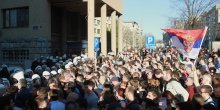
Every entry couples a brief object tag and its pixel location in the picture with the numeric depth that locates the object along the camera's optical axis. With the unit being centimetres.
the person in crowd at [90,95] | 508
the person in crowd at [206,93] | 457
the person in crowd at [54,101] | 448
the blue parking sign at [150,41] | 1331
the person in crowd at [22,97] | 512
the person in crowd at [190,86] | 560
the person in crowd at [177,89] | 529
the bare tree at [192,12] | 1997
